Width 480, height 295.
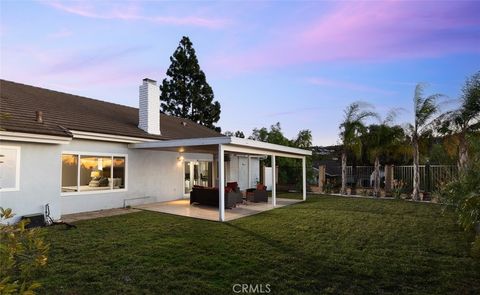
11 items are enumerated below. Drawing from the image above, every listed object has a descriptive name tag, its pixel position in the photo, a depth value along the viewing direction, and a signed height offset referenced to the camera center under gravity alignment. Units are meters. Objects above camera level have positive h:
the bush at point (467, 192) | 6.03 -0.78
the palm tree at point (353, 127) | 19.38 +2.41
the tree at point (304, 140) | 29.90 +2.38
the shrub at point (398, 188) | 17.02 -1.40
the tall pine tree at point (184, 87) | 34.62 +8.80
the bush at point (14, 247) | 2.02 -0.58
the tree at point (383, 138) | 18.77 +1.62
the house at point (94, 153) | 9.15 +0.45
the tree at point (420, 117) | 16.48 +2.55
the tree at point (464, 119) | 13.00 +2.26
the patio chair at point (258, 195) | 14.95 -1.50
